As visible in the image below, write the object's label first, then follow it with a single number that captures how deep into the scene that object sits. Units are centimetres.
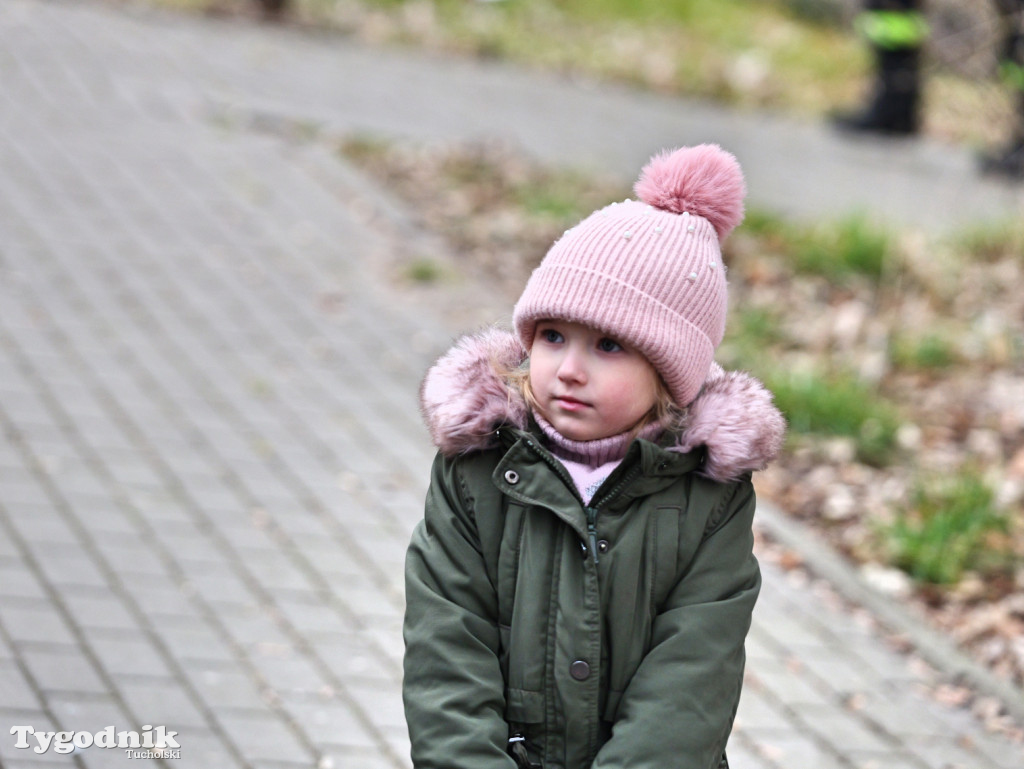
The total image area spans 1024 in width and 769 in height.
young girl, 475
